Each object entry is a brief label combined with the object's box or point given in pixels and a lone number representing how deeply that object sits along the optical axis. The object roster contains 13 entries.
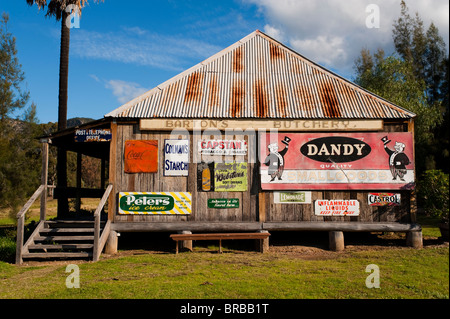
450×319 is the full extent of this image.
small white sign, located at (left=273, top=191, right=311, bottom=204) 10.78
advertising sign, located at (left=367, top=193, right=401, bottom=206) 10.69
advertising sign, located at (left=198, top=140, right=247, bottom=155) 10.88
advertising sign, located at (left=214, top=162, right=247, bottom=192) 10.80
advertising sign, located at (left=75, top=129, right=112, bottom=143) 10.67
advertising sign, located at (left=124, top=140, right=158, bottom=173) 10.84
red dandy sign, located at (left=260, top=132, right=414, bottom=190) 10.68
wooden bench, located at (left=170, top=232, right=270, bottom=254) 10.07
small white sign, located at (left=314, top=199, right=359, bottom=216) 10.75
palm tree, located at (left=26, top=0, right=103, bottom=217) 14.01
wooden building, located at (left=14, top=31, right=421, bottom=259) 10.68
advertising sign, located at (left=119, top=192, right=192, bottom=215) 10.70
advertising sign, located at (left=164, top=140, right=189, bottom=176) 10.85
